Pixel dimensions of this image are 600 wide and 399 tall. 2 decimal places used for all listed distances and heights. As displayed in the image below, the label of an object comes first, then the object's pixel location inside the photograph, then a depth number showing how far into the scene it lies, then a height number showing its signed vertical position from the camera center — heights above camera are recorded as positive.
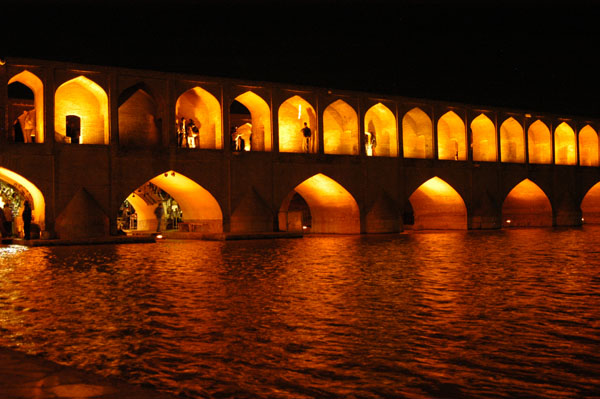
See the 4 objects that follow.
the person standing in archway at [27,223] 18.39 -0.27
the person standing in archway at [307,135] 22.73 +2.64
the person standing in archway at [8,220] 20.65 -0.18
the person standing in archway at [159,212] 23.58 -0.07
